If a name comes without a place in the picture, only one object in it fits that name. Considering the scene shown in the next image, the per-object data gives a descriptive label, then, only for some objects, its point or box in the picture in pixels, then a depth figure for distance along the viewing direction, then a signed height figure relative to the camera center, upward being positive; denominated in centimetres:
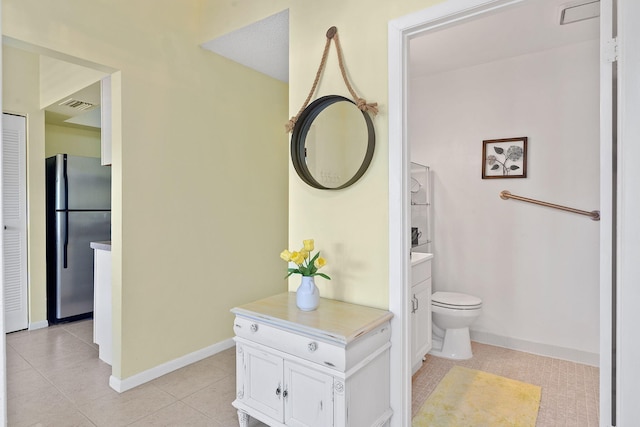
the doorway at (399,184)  175 +13
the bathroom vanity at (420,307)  243 -68
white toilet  277 -85
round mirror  190 +37
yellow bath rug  201 -115
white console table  151 -69
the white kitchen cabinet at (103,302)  270 -69
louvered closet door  340 -9
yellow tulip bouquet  177 -24
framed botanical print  295 +44
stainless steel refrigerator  365 -18
